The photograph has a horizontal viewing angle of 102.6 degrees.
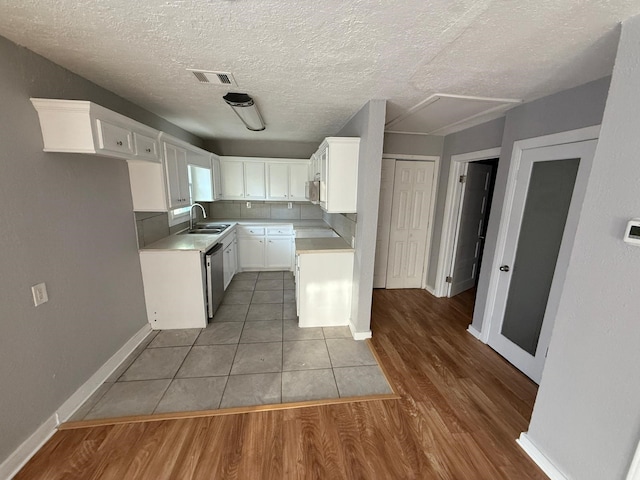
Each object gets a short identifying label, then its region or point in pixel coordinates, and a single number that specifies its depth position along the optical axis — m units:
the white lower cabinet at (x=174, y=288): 2.78
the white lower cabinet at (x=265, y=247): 4.70
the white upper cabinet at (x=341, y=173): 2.71
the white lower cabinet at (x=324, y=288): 2.93
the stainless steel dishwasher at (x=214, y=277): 3.02
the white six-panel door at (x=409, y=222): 3.98
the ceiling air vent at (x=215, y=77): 1.91
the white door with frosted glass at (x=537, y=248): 2.00
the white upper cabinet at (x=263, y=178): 4.77
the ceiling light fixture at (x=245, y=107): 2.38
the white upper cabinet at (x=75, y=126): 1.66
